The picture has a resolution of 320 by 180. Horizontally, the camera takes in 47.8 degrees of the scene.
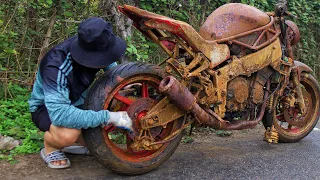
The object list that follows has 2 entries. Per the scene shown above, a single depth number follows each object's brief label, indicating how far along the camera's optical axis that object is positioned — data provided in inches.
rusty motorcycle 117.9
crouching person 108.3
